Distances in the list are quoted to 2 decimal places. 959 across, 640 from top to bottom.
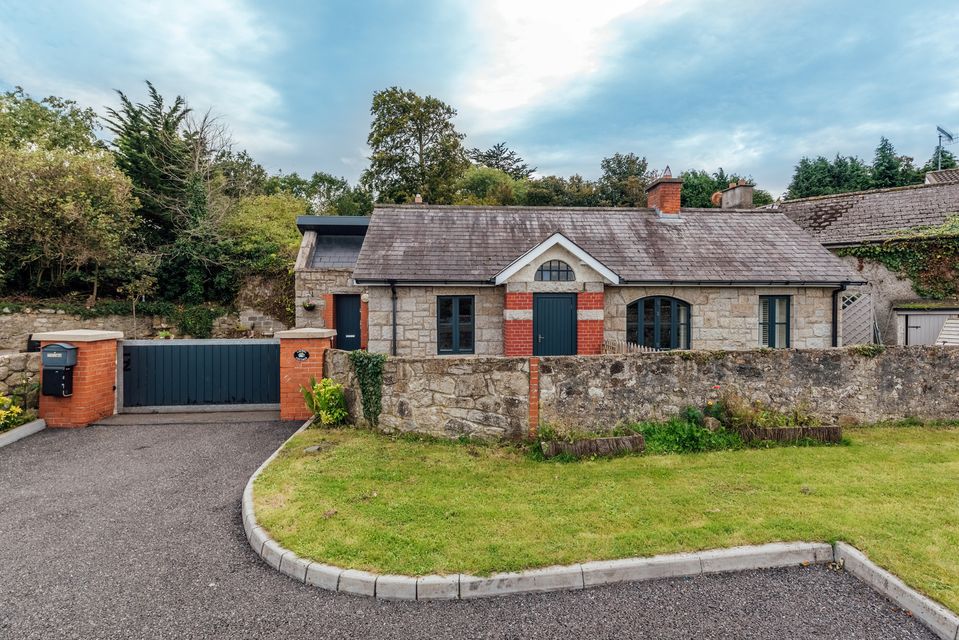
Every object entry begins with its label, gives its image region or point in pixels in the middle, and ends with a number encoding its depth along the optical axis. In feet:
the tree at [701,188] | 107.76
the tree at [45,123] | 62.23
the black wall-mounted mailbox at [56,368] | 26.76
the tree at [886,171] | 97.66
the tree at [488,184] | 134.42
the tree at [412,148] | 100.68
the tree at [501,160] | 185.68
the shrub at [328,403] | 26.22
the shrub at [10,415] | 25.18
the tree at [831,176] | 100.27
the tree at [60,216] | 46.65
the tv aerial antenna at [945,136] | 103.55
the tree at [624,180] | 131.34
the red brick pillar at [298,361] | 28.71
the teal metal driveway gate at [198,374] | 31.37
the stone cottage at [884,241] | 45.16
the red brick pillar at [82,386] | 27.32
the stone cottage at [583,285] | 38.42
